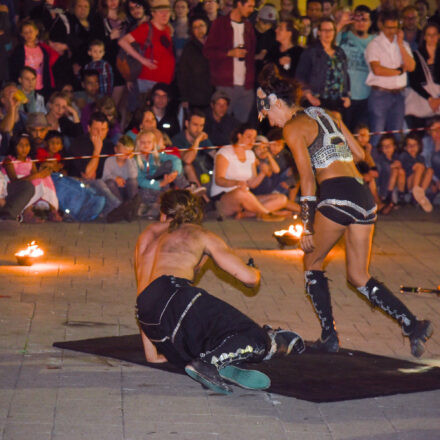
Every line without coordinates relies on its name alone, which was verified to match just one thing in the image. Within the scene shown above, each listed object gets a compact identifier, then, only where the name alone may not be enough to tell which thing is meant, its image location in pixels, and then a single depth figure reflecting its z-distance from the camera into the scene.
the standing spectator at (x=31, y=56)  14.89
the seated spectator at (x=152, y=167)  14.71
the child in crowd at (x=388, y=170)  15.79
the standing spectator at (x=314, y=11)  16.53
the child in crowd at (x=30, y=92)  14.69
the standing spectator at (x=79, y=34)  15.44
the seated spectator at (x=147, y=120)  14.88
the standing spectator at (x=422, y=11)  17.16
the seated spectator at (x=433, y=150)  16.21
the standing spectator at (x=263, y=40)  15.77
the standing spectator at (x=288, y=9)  16.53
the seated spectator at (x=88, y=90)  15.29
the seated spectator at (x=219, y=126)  15.67
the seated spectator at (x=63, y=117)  14.81
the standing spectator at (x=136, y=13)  15.64
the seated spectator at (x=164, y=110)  15.18
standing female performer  7.50
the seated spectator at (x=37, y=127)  14.35
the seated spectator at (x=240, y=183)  14.45
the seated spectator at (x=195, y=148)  15.25
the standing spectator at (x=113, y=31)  15.48
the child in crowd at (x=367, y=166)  15.30
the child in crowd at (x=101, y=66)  15.23
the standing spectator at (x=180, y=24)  16.11
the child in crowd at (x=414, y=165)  15.90
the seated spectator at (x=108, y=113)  15.04
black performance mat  6.54
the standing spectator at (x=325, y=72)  15.19
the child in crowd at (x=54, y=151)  14.27
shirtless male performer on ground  6.56
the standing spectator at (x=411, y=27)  16.41
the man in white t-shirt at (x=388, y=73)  15.53
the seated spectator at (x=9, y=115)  14.34
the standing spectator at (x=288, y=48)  15.60
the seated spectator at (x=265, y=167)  15.30
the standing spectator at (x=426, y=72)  16.14
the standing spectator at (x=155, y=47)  15.31
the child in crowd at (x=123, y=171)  14.62
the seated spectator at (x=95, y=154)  14.39
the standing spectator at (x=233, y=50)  15.43
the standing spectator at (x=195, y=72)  15.41
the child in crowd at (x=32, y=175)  13.84
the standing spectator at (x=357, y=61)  15.71
